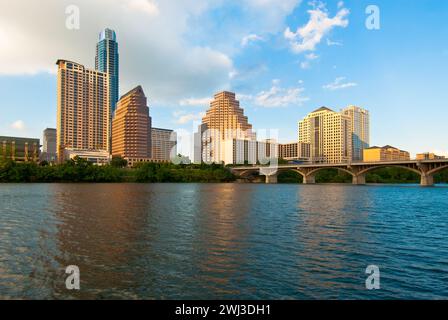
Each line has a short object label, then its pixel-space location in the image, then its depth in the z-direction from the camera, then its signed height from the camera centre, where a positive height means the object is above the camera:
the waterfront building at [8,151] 160.31 +8.45
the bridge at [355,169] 114.14 -0.79
